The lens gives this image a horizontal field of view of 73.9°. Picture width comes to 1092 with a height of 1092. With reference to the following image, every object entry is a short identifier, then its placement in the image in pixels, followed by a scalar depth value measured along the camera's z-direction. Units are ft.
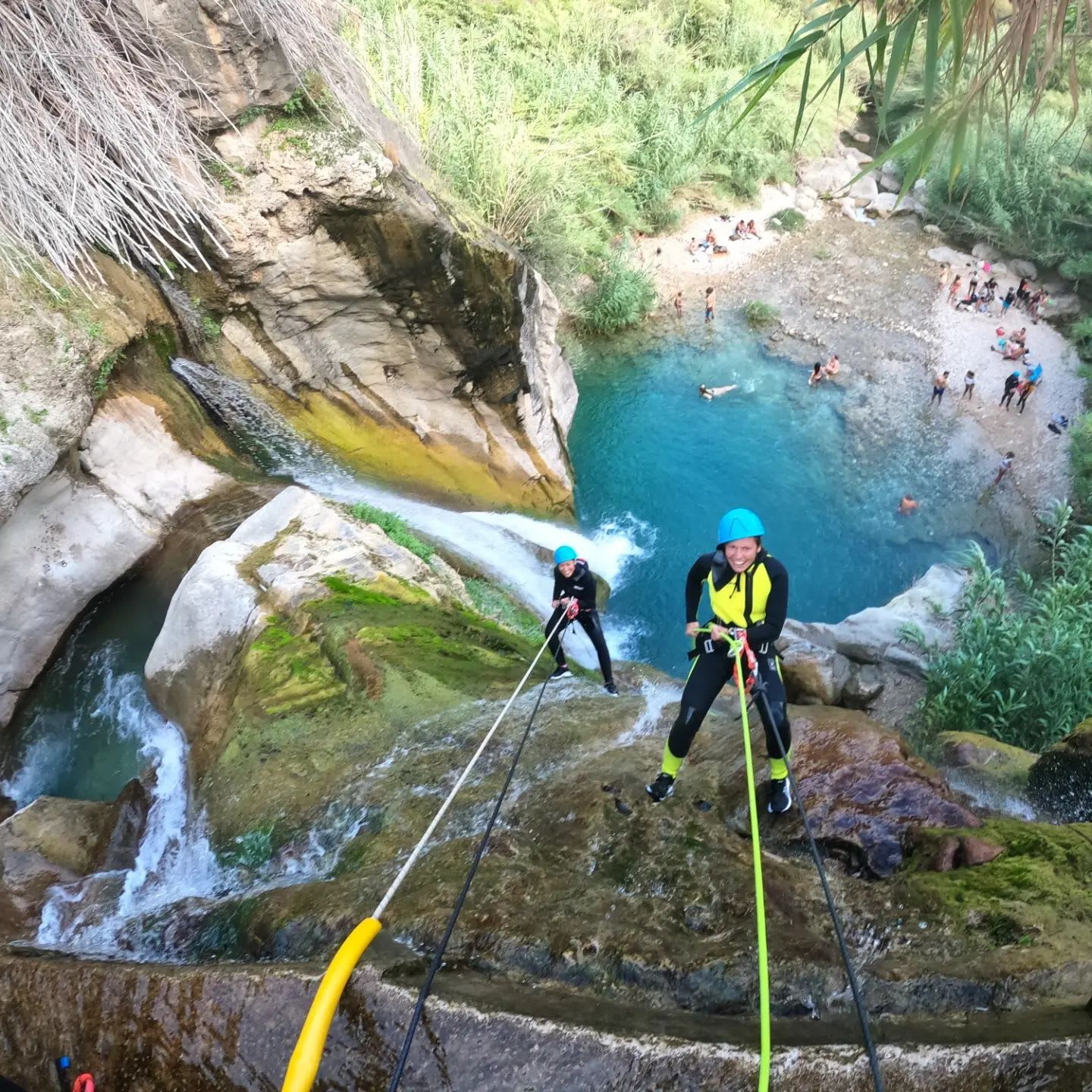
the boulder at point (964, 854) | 11.14
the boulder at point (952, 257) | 66.95
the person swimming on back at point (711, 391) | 54.24
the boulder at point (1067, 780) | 16.26
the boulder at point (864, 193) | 74.23
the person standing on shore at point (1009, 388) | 52.12
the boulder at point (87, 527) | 21.94
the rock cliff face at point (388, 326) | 27.84
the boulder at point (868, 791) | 12.15
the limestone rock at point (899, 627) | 33.64
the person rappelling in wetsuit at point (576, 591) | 19.72
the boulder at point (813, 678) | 24.35
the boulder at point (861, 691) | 25.66
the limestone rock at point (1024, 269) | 64.59
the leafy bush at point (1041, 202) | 60.08
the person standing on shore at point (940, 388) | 53.78
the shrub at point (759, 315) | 61.93
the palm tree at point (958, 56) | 5.74
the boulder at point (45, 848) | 15.01
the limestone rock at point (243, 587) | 19.54
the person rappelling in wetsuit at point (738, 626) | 12.00
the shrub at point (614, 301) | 57.82
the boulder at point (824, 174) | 75.77
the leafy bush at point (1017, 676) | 25.75
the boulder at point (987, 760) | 18.80
